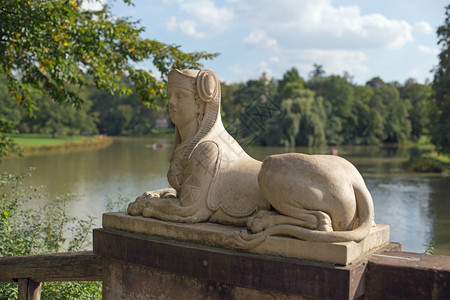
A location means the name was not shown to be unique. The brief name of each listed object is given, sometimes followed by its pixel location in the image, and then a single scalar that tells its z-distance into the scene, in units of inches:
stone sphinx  115.0
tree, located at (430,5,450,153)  786.8
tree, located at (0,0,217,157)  230.8
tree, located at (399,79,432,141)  2256.4
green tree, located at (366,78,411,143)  2138.3
